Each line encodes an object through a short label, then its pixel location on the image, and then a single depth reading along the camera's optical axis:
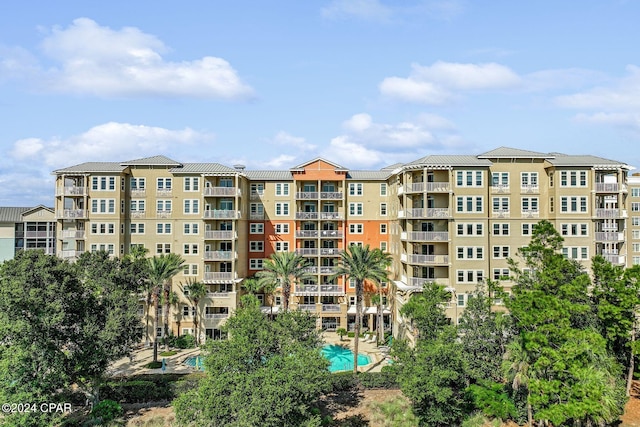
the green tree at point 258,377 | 21.91
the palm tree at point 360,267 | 38.53
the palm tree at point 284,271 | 42.75
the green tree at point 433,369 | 26.66
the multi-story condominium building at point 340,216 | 40.66
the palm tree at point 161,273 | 40.31
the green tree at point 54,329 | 24.75
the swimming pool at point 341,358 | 38.95
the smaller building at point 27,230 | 61.47
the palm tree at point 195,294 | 43.97
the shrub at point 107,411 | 28.80
